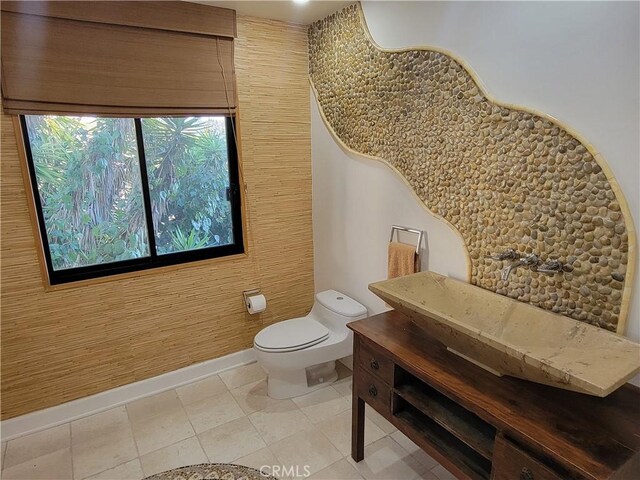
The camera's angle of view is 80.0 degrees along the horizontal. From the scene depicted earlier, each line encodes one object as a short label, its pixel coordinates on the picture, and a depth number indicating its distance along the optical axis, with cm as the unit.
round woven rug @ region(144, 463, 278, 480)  187
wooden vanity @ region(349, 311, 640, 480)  107
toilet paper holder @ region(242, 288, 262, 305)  276
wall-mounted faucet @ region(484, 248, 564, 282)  146
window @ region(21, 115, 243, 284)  212
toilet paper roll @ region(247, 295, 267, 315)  270
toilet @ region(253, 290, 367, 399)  228
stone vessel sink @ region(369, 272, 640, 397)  111
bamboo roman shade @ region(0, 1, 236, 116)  188
